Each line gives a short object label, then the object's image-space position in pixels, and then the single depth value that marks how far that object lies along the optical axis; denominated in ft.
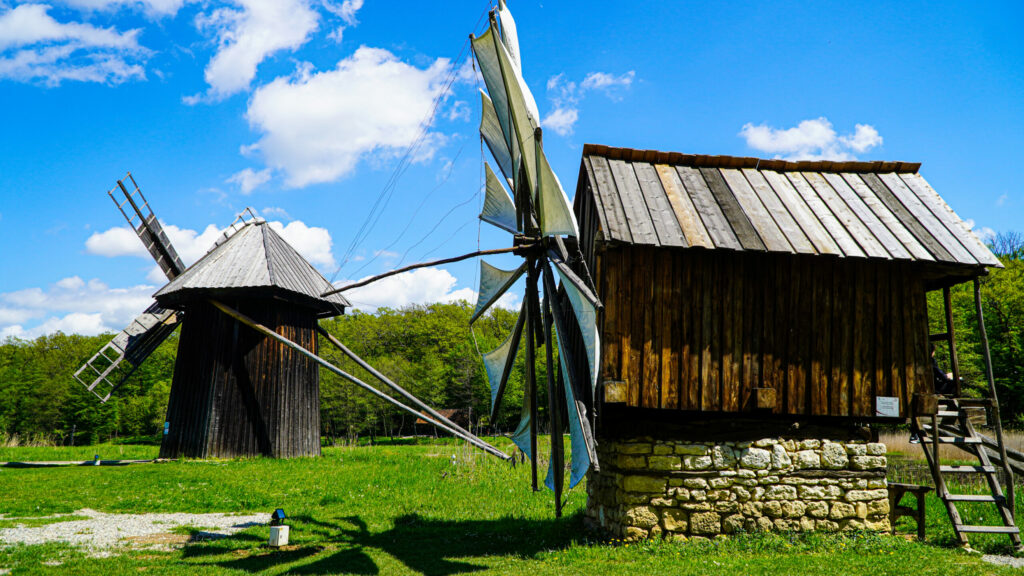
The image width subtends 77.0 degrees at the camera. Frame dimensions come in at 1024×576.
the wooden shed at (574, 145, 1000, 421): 33.53
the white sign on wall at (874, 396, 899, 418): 34.37
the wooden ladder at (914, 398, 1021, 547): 32.35
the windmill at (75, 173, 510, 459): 66.23
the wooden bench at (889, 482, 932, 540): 34.06
